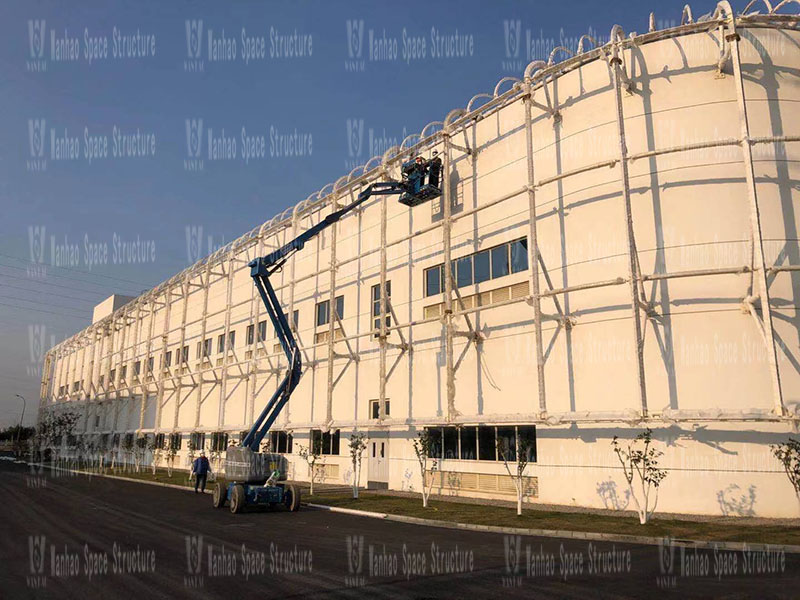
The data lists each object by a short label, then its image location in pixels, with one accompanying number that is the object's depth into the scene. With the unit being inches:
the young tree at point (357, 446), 943.9
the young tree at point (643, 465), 663.8
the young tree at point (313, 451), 1163.9
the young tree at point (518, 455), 738.8
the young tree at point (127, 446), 1931.6
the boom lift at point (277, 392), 773.3
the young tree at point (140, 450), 1782.7
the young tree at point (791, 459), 616.1
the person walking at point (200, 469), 1084.5
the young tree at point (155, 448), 1792.0
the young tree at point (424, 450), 871.7
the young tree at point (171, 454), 1621.6
